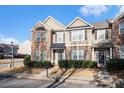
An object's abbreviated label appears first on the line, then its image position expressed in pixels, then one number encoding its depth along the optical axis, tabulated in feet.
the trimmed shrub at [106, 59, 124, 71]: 36.72
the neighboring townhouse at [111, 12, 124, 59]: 39.62
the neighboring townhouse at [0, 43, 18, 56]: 103.55
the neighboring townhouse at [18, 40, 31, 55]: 95.09
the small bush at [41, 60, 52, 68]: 42.69
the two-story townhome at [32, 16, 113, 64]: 42.77
